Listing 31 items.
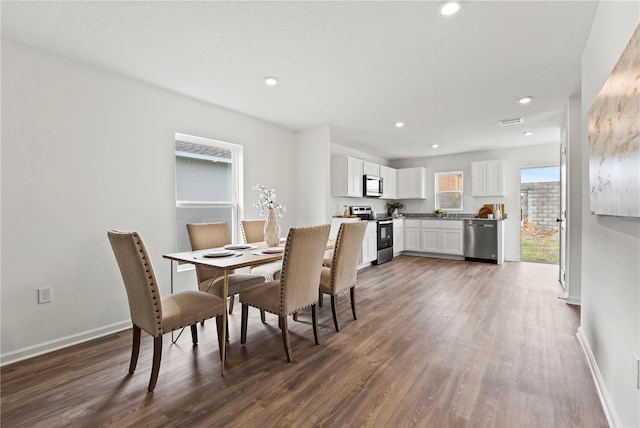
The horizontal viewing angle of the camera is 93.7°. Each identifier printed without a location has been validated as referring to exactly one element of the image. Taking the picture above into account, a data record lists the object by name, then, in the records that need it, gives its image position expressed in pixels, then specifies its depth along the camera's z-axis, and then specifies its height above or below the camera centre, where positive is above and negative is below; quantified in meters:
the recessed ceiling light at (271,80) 2.94 +1.31
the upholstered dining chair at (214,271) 2.76 -0.59
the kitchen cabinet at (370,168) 6.07 +0.90
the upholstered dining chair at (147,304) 1.84 -0.64
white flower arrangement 3.04 +0.12
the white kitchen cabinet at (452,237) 6.38 -0.56
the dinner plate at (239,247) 2.94 -0.35
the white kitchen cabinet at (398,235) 6.61 -0.55
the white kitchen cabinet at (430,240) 6.68 -0.64
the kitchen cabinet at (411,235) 6.98 -0.56
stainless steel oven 5.93 -0.43
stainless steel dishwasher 5.95 -0.59
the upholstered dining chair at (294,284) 2.20 -0.57
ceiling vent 4.26 +1.30
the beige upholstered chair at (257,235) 3.57 -0.28
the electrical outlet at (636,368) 1.21 -0.65
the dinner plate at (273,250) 2.62 -0.35
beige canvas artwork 1.10 +0.31
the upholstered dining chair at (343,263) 2.76 -0.50
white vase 3.03 -0.19
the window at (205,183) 3.52 +0.37
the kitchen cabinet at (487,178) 6.25 +0.70
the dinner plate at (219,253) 2.49 -0.36
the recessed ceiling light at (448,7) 1.86 +1.29
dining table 2.12 -0.37
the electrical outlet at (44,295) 2.43 -0.67
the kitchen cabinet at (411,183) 7.18 +0.68
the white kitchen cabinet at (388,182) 6.78 +0.69
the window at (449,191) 7.00 +0.49
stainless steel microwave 6.05 +0.53
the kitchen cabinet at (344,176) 5.50 +0.66
